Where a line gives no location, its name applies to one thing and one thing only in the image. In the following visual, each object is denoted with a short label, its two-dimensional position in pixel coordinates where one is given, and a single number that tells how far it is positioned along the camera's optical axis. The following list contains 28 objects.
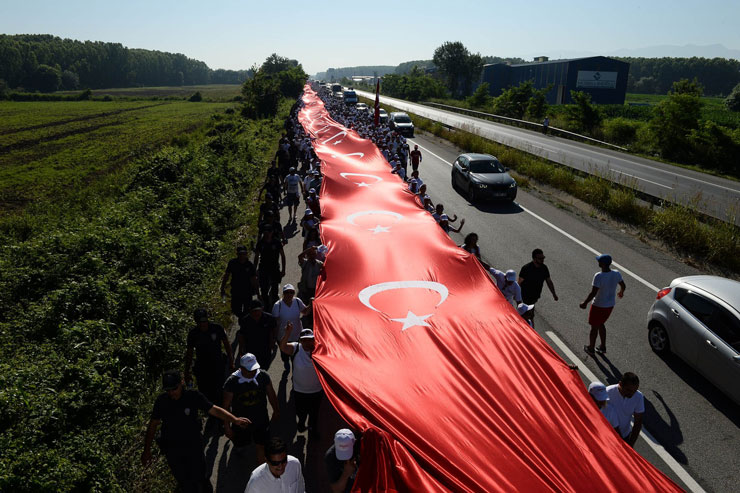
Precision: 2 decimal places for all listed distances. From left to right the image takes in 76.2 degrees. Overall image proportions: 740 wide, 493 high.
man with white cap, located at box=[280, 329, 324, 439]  6.42
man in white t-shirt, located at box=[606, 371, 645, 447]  5.83
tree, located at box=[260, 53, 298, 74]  128.34
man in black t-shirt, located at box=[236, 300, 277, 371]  7.36
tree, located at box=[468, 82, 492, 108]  68.22
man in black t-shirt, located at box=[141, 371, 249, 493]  5.25
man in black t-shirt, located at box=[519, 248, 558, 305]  9.36
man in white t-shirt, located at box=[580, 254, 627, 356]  8.90
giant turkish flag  4.38
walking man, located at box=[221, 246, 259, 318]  8.88
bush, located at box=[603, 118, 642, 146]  38.66
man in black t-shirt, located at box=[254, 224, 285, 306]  9.97
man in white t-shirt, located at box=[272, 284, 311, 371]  7.80
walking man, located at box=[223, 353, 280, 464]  5.85
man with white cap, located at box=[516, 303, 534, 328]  7.58
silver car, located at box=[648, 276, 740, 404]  7.49
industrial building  87.75
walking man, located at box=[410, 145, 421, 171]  21.56
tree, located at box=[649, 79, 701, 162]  31.44
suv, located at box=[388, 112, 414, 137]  40.34
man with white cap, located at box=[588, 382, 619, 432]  5.49
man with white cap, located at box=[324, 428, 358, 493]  4.48
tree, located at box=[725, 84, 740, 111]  70.62
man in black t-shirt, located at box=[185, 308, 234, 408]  6.77
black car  19.45
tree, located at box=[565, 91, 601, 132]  41.97
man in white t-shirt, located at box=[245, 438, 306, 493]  4.37
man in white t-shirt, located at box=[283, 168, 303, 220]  16.14
